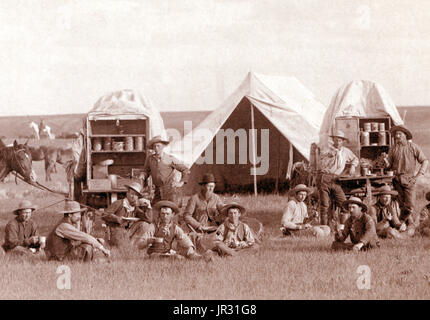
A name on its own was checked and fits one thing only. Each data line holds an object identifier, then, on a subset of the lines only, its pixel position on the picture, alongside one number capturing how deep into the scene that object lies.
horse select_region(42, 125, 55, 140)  27.53
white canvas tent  13.09
